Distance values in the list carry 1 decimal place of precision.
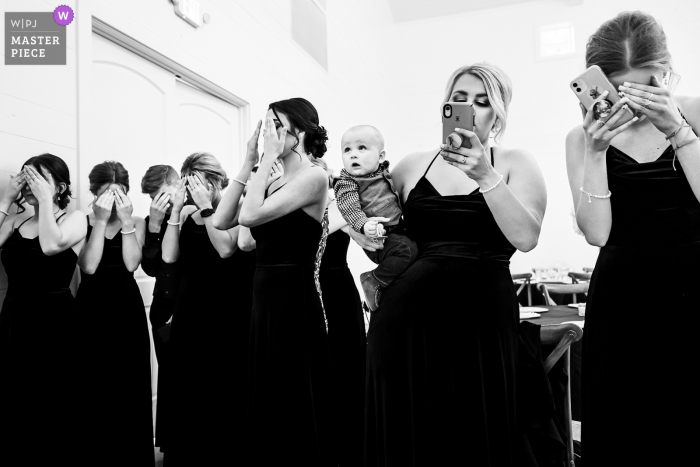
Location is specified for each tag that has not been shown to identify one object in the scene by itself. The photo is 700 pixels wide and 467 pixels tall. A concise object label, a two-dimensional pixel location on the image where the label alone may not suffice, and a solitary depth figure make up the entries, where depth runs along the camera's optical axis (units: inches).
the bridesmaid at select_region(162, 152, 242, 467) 107.2
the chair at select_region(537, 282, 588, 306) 172.6
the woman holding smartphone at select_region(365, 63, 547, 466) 54.4
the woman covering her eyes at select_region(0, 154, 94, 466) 91.9
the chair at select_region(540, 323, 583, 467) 73.4
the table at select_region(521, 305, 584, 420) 108.0
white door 127.7
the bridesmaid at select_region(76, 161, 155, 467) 102.7
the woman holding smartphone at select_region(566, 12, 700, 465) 49.7
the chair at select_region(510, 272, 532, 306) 191.8
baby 60.0
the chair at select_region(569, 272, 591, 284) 226.6
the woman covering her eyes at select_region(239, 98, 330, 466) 83.5
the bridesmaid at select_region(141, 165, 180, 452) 117.4
